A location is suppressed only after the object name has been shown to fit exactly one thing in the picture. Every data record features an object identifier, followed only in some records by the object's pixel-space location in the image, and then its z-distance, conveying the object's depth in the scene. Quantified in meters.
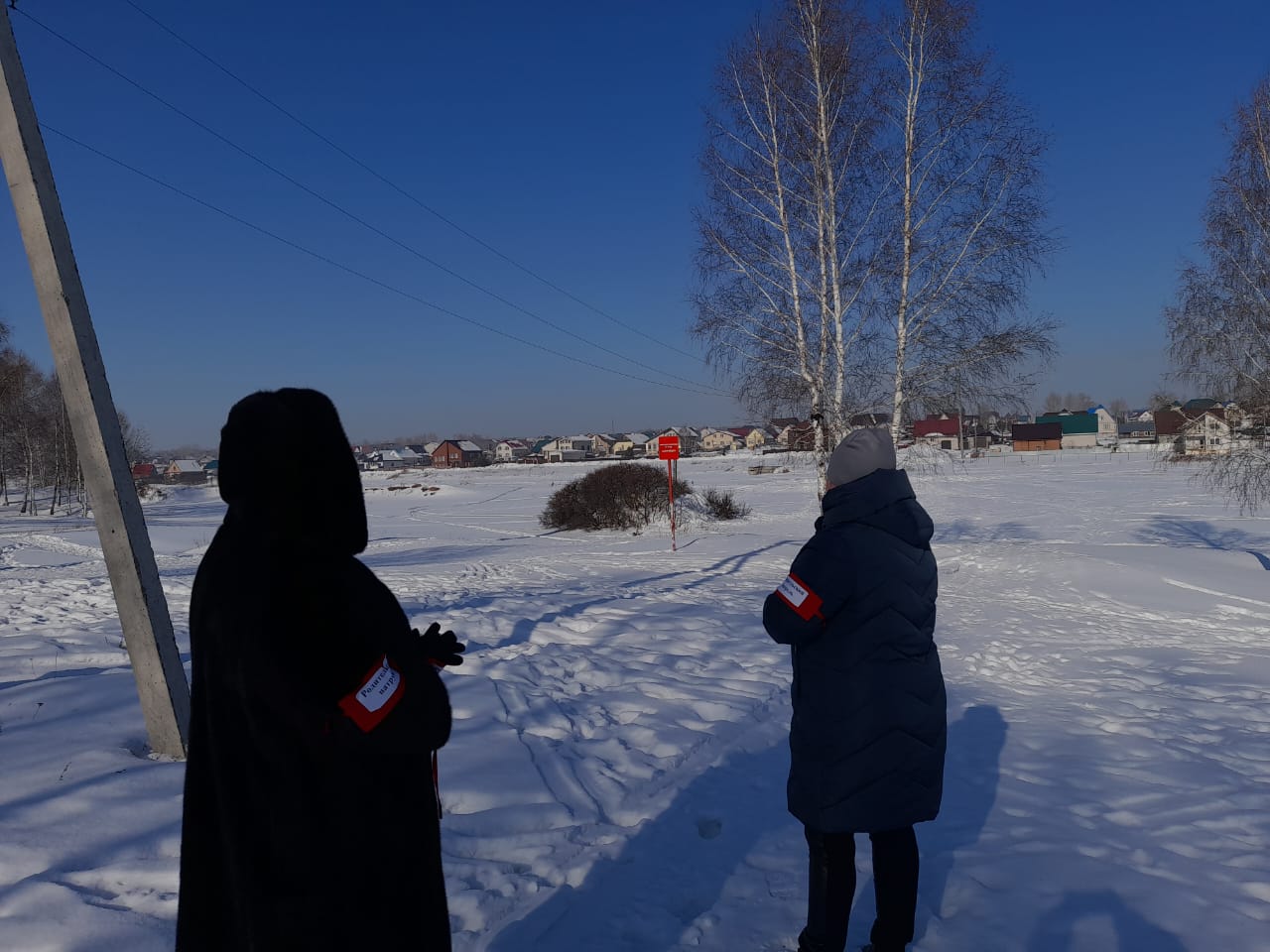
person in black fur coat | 1.39
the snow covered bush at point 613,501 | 21.19
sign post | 15.59
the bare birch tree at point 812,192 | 11.63
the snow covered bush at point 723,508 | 23.02
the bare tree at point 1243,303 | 12.35
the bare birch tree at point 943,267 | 11.23
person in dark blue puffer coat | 2.30
